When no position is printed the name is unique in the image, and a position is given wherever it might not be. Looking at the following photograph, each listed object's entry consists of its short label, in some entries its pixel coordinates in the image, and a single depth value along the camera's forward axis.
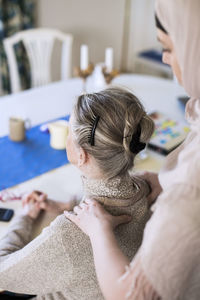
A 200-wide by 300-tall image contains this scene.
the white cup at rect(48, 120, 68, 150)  1.72
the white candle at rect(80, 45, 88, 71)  2.21
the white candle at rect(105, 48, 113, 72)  2.21
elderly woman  1.03
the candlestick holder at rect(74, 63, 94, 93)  2.13
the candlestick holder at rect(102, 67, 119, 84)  2.13
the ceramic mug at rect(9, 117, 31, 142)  1.76
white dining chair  2.72
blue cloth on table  1.57
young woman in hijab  0.78
